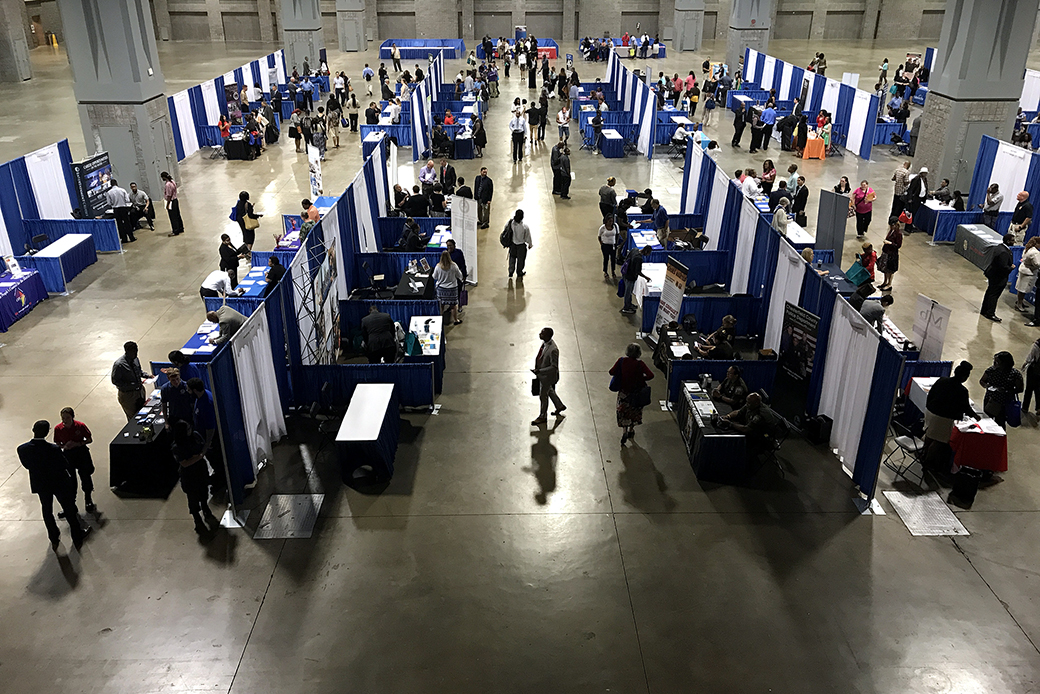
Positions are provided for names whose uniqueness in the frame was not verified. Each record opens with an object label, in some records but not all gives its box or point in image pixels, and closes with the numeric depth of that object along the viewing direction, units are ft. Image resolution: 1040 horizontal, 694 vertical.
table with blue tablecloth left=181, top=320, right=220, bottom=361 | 34.27
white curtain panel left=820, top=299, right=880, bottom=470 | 28.14
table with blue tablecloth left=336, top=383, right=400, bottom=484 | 29.04
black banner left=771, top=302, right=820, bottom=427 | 32.73
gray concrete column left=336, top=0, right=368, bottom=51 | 153.28
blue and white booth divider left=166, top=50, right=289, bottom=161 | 80.33
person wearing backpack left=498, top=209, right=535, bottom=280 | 48.24
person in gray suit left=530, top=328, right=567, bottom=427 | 32.42
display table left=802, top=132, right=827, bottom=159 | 79.15
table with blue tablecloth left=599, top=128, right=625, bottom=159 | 80.94
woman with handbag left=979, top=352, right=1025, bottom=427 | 31.12
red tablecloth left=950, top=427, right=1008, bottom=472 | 28.81
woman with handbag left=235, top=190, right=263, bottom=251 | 49.34
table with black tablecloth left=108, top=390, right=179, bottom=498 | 28.76
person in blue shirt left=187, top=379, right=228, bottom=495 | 28.53
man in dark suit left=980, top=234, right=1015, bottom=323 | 42.04
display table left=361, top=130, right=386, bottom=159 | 69.56
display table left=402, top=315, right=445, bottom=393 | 36.27
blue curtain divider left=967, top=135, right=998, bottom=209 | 58.29
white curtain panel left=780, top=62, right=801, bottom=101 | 102.26
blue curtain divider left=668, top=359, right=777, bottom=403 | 34.06
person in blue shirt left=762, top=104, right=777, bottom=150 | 90.42
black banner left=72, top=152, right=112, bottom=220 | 56.85
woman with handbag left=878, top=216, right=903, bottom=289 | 45.98
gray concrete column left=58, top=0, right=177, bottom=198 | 60.80
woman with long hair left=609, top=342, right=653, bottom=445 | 30.55
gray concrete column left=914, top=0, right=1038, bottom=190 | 58.65
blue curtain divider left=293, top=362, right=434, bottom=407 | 33.73
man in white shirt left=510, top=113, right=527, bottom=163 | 79.00
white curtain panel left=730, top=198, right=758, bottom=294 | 42.18
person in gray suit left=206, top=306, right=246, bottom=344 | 33.27
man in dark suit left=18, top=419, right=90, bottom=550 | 24.52
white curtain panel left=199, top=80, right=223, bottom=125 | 88.07
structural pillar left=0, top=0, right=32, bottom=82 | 121.39
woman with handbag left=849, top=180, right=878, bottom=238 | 55.72
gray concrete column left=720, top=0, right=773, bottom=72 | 120.26
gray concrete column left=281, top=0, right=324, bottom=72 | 126.11
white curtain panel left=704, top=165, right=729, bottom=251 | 48.52
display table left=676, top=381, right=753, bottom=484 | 29.27
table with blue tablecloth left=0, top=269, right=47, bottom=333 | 42.47
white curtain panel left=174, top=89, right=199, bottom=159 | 80.94
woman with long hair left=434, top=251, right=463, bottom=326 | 41.47
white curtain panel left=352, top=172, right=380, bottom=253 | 48.32
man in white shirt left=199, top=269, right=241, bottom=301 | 39.78
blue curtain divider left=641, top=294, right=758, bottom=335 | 40.65
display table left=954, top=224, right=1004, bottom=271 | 51.06
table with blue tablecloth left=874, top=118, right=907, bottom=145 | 84.17
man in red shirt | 27.09
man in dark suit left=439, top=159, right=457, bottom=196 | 60.80
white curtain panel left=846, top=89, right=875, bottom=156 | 78.74
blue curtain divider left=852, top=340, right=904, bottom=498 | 26.21
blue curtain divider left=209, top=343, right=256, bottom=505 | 26.16
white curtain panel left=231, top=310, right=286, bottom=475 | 28.22
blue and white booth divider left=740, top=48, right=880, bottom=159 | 78.84
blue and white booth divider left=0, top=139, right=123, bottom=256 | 50.80
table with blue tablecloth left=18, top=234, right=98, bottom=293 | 46.93
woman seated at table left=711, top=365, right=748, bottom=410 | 31.65
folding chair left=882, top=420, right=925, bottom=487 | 30.12
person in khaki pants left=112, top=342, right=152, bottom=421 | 31.60
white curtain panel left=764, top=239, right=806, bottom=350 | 35.14
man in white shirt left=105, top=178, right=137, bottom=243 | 55.57
